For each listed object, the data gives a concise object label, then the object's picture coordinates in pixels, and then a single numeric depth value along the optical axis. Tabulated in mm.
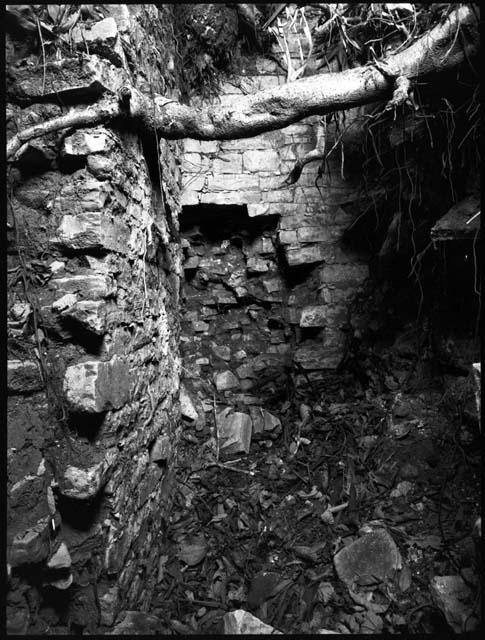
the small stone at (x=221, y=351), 3264
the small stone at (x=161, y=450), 2195
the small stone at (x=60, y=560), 1403
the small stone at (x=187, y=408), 2889
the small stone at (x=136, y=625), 1585
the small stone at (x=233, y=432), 2799
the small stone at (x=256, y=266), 3350
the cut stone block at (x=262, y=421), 2953
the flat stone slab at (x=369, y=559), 1852
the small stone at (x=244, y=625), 1631
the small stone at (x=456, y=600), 1557
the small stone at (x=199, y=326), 3305
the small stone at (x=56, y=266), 1606
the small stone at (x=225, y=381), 3146
